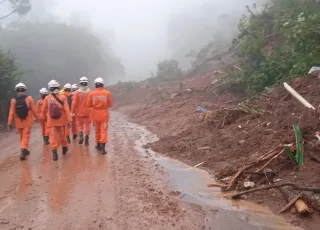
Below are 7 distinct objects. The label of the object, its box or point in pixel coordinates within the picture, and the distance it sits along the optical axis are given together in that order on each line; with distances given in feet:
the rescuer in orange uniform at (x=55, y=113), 28.63
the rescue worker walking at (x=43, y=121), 35.80
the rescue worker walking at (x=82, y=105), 33.88
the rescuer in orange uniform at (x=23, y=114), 29.84
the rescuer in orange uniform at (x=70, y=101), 36.86
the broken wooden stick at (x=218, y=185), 20.16
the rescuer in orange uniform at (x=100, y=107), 29.96
